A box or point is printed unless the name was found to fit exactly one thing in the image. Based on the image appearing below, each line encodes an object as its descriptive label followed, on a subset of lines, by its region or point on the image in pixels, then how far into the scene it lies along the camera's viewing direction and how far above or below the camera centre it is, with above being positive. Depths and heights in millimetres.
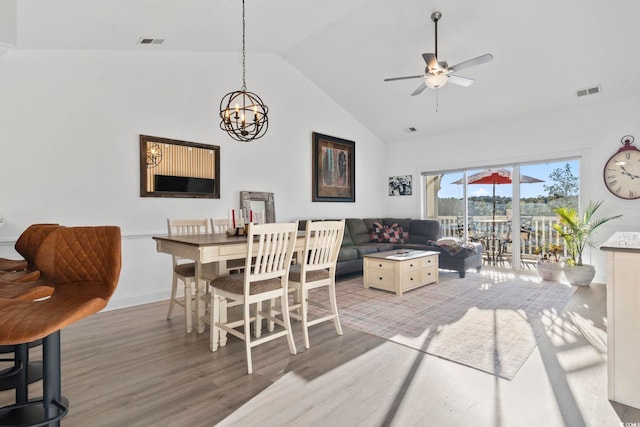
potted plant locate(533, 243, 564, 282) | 4922 -791
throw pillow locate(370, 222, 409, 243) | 6344 -411
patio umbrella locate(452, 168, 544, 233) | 5832 +623
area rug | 2535 -1052
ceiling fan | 3451 +1534
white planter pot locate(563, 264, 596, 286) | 4602 -870
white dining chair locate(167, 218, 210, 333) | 2938 -558
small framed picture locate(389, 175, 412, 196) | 7082 +594
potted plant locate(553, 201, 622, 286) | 4633 -363
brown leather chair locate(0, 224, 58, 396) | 1408 -329
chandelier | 2996 +882
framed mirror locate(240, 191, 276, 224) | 4840 +151
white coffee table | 4230 -777
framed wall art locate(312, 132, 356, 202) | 5973 +831
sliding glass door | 5379 +150
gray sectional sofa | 5262 -567
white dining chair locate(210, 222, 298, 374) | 2305 -522
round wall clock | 4531 +560
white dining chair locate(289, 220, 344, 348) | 2697 -447
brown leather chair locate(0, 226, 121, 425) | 1097 -334
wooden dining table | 2355 -281
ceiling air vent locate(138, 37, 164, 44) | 3620 +1923
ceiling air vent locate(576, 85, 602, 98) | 4551 +1693
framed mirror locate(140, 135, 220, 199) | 3959 +575
